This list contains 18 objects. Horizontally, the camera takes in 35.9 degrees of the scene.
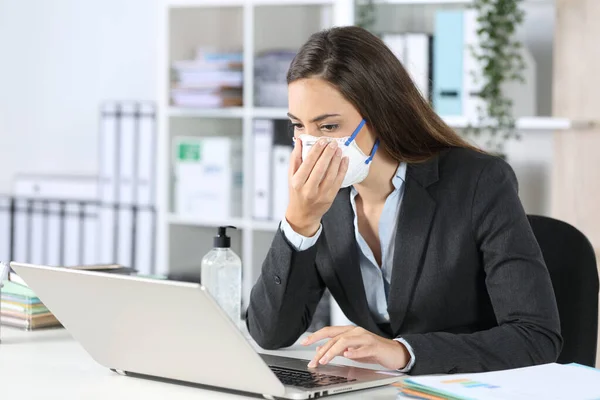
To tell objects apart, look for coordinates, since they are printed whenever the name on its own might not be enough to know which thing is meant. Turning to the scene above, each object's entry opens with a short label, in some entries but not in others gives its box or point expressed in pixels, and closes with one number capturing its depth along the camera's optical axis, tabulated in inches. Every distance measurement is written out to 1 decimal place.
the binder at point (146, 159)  152.5
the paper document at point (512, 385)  43.8
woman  64.4
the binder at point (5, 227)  169.3
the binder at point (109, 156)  152.9
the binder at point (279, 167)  133.6
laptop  45.8
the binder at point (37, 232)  164.9
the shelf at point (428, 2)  122.4
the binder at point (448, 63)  119.9
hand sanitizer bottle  63.6
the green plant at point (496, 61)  116.5
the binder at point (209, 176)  137.6
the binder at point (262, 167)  134.4
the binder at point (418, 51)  122.1
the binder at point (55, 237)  163.2
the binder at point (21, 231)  167.6
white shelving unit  136.0
